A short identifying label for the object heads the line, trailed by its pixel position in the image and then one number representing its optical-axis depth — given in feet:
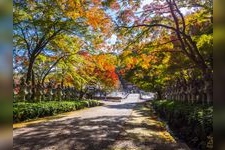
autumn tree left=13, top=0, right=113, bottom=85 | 27.52
